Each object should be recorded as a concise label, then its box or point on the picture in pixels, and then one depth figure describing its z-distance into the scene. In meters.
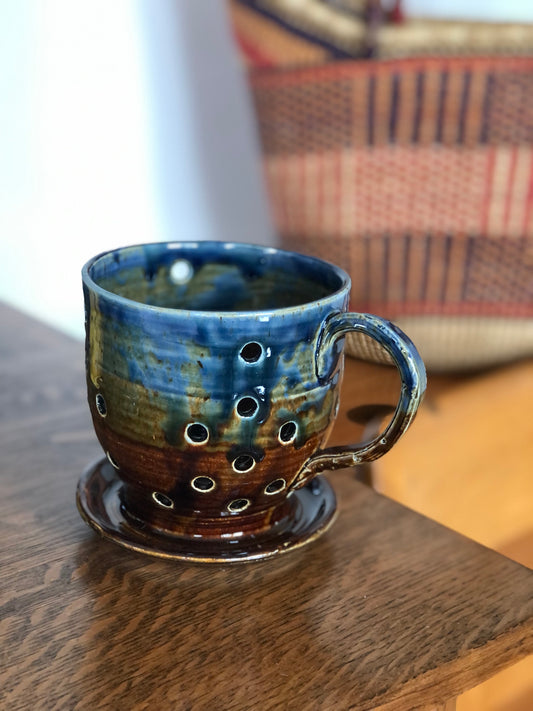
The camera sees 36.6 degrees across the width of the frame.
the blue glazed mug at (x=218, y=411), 0.32
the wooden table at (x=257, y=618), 0.30
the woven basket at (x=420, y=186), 0.80
